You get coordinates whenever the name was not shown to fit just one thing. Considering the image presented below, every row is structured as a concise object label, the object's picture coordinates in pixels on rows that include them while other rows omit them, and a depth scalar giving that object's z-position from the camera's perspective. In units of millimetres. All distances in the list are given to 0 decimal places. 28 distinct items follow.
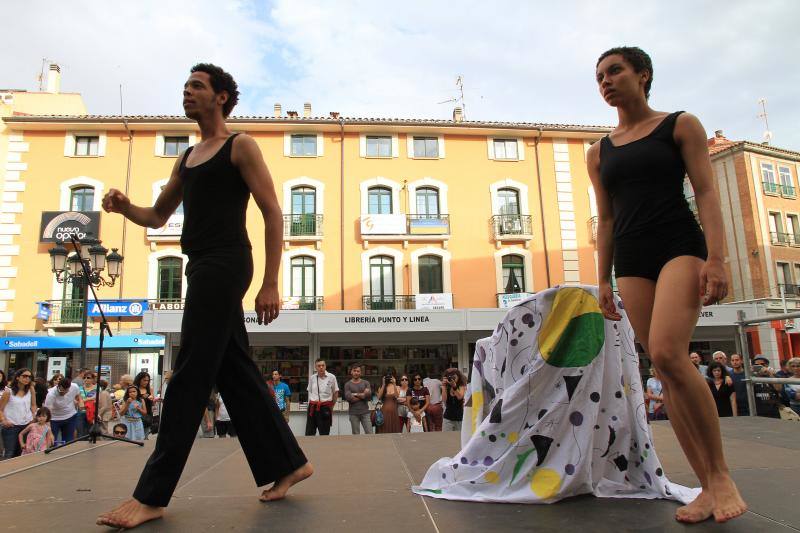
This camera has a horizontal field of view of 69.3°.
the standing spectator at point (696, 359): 9008
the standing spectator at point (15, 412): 8547
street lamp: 10680
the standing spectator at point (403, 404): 10508
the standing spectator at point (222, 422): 10227
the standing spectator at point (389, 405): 10336
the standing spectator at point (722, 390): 7906
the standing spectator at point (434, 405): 10539
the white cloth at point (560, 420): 2605
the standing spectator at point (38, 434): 8492
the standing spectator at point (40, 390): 10570
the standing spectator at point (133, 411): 9180
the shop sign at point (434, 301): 22078
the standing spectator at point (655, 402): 8391
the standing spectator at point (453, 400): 9105
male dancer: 2473
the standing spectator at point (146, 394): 9594
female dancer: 2248
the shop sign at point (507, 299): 22288
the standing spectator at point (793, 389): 7730
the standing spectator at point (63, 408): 9141
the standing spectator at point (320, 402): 10023
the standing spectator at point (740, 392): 7784
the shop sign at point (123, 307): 20641
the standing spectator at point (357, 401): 10273
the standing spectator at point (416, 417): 10268
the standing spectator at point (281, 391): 10898
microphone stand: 5287
